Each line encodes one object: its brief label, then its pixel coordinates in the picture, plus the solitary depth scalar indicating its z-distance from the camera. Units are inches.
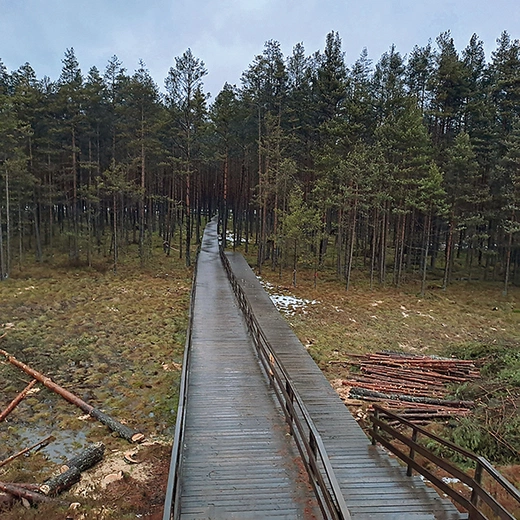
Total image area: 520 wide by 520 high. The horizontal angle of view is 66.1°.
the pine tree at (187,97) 1061.8
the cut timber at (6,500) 258.3
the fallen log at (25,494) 264.5
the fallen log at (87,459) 304.8
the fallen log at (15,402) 375.6
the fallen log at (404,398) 399.5
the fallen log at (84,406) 358.6
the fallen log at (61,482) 275.6
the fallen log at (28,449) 305.7
